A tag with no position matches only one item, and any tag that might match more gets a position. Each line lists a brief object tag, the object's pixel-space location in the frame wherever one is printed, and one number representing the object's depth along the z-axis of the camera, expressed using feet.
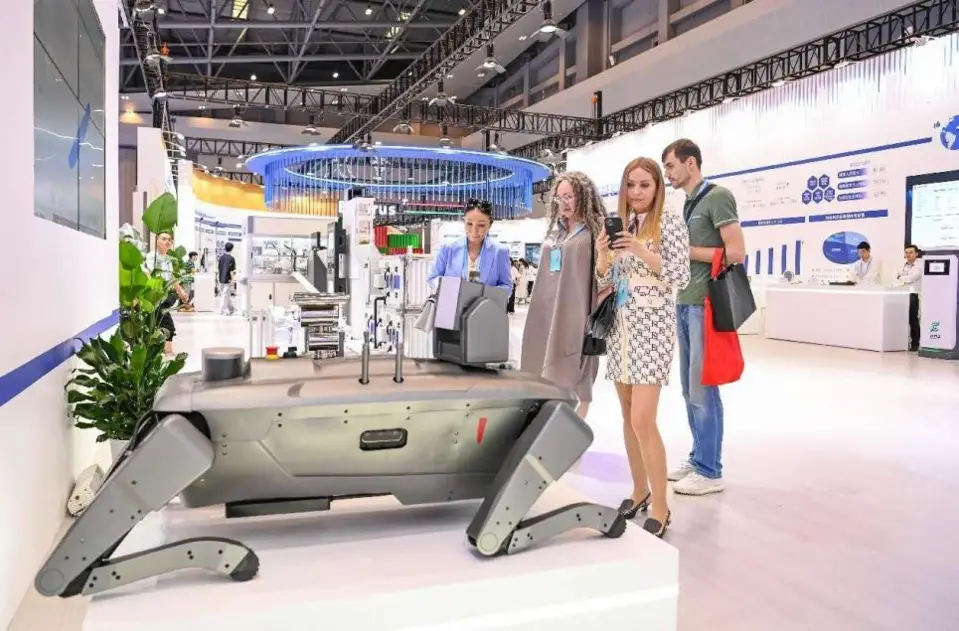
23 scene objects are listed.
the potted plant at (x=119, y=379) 9.81
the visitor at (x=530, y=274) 67.51
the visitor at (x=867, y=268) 35.35
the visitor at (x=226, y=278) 53.55
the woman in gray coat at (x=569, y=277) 10.61
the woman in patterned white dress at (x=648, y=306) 8.13
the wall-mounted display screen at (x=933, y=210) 32.60
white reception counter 32.35
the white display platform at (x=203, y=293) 59.36
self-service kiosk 29.84
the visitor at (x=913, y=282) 33.45
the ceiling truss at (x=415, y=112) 57.16
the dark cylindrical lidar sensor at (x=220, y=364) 4.39
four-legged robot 3.92
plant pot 10.34
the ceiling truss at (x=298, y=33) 51.78
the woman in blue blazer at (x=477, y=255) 11.59
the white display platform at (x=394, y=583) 3.98
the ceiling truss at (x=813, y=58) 31.94
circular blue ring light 38.50
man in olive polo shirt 10.20
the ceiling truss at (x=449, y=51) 37.45
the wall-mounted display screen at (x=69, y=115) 7.98
